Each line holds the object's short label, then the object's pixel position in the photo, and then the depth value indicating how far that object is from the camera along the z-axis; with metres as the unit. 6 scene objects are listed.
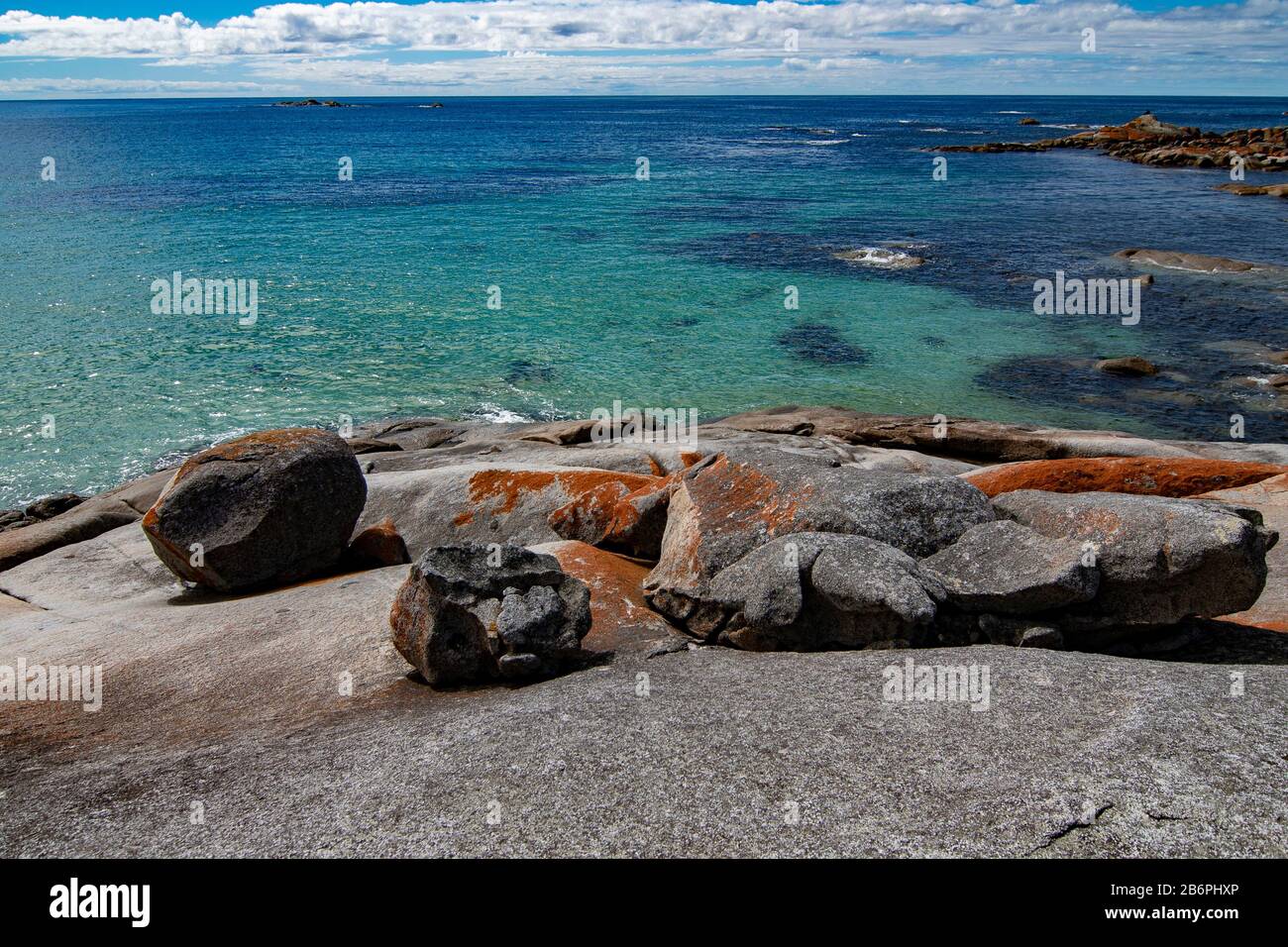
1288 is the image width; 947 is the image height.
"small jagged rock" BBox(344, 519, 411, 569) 12.24
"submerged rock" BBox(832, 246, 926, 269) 40.78
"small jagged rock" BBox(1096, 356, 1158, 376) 26.30
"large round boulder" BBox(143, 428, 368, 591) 11.19
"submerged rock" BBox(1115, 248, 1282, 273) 39.03
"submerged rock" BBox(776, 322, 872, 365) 28.73
